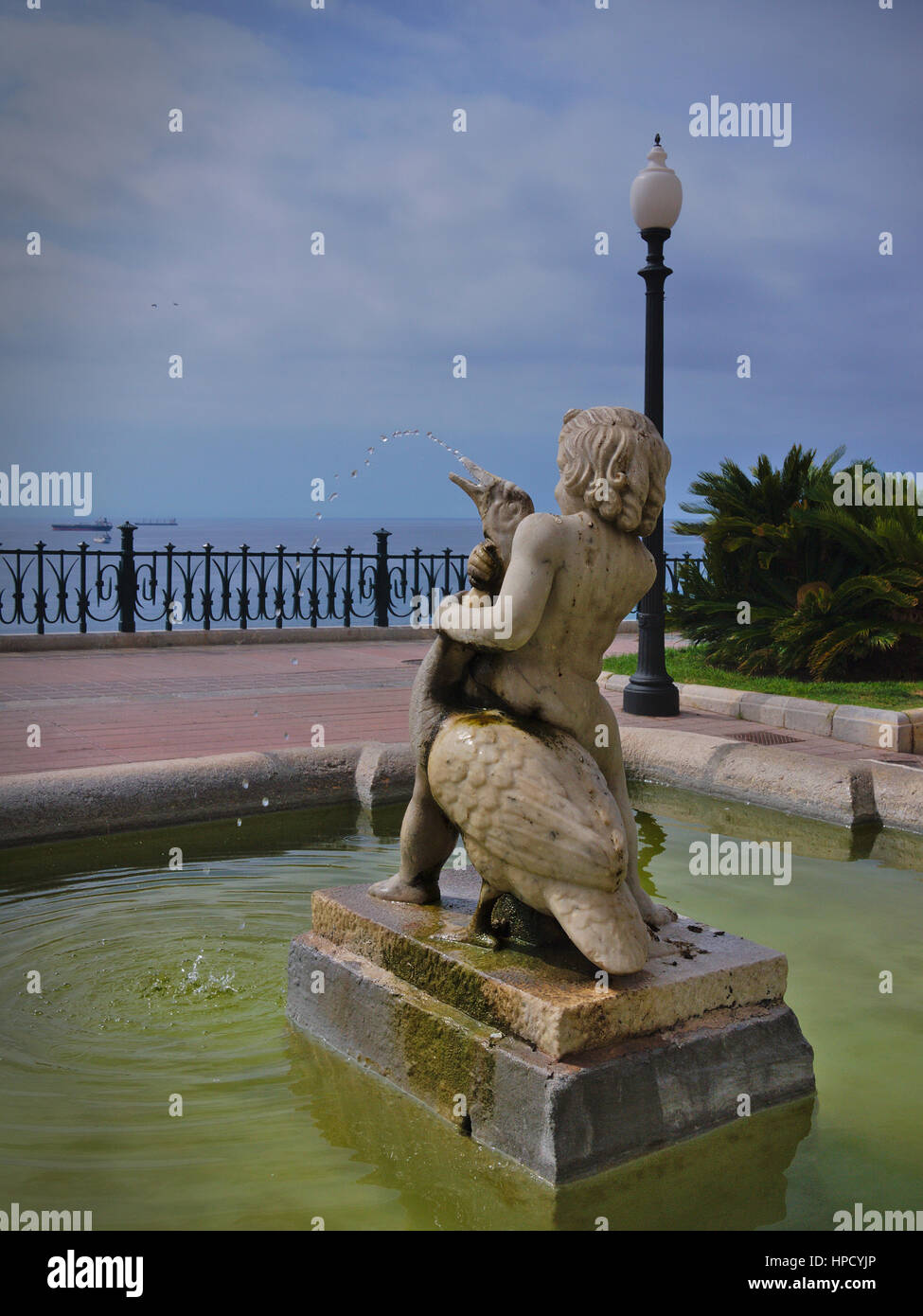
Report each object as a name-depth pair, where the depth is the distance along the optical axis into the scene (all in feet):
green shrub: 34.58
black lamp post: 29.50
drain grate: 27.09
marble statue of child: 10.33
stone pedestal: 9.54
